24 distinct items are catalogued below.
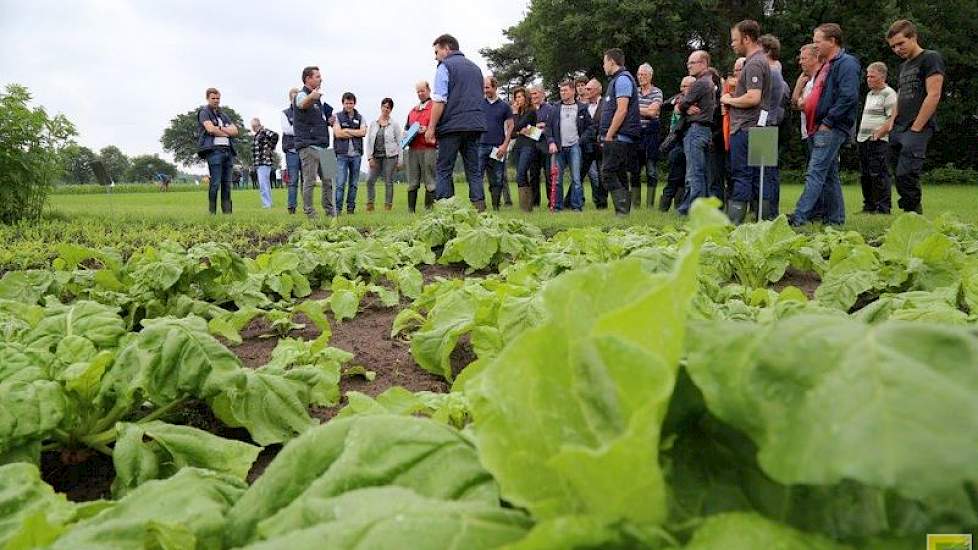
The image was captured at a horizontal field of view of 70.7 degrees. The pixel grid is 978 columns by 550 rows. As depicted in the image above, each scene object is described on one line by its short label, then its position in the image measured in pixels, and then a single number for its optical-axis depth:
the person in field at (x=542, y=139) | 12.01
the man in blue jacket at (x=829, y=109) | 7.42
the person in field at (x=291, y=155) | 11.81
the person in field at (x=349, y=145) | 12.71
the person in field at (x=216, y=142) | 11.33
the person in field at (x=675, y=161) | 10.31
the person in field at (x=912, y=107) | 7.70
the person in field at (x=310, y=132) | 10.71
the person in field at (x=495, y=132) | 12.47
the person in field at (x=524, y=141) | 12.30
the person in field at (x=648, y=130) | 11.28
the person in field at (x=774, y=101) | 8.41
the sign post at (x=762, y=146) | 7.12
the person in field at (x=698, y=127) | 8.74
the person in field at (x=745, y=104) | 7.84
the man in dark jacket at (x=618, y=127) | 9.16
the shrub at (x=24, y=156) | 9.62
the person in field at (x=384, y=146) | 13.29
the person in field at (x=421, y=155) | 11.52
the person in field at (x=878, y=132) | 9.52
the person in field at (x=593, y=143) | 11.84
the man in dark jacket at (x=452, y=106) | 9.08
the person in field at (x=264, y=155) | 14.49
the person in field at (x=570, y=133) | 11.55
